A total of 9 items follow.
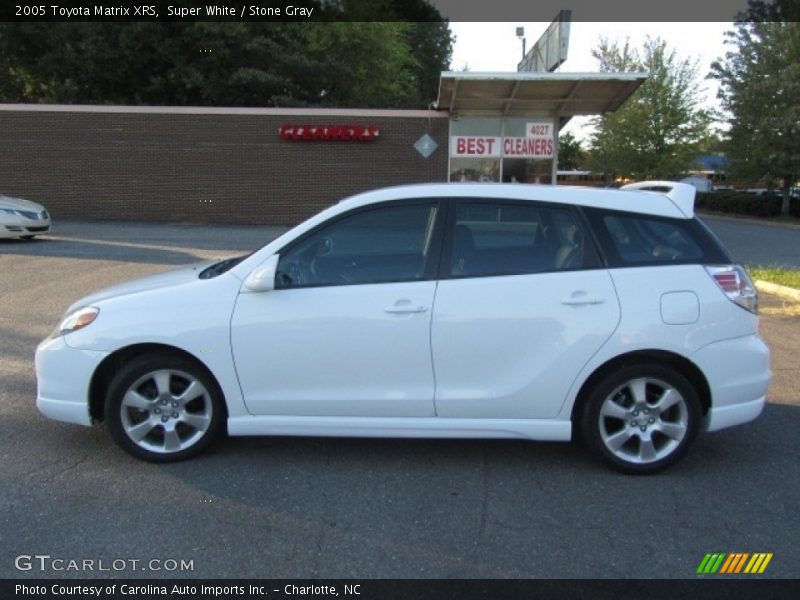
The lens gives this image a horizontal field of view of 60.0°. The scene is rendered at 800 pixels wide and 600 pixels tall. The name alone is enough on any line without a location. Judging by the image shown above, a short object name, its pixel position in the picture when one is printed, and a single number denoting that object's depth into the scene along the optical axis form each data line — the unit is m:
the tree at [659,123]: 32.66
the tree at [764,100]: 26.50
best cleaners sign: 20.56
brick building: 20.94
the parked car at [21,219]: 13.77
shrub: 29.30
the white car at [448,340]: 3.89
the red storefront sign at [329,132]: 21.17
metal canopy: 17.12
